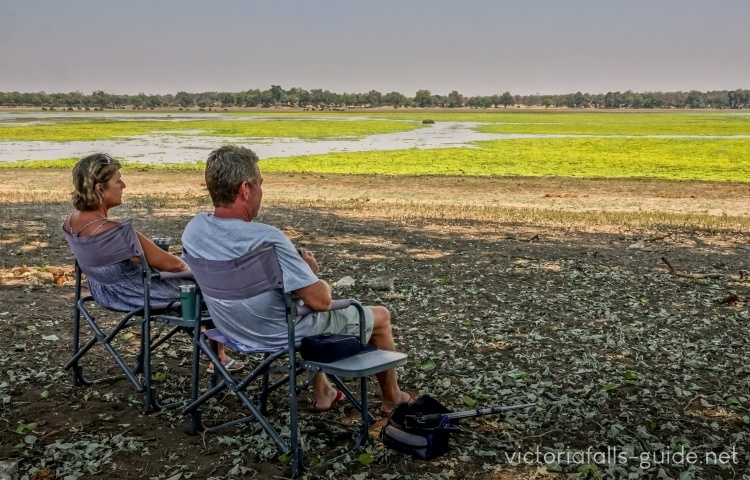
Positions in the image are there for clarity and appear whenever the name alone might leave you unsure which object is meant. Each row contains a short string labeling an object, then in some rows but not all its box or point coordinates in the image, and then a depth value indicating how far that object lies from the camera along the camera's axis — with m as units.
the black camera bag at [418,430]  4.58
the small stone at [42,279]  9.53
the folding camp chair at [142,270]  5.20
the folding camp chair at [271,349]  4.31
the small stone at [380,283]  9.43
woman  5.29
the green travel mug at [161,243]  5.93
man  4.34
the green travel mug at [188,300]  4.96
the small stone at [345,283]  9.63
